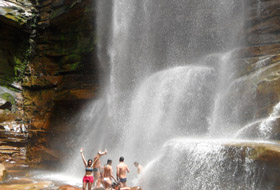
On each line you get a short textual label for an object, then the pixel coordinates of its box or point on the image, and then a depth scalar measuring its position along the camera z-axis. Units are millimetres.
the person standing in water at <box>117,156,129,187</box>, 9344
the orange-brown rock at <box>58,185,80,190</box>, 10027
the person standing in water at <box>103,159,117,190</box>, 9461
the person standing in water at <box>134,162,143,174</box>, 10852
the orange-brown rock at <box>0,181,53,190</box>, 10382
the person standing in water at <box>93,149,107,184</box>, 10755
